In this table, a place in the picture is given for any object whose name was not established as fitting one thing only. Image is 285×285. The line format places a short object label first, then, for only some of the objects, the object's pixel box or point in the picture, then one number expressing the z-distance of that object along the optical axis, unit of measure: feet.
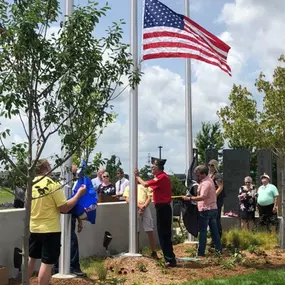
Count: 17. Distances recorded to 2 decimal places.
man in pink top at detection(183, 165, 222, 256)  27.29
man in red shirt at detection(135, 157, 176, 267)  25.31
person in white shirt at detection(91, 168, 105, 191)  35.97
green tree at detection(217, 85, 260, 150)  34.50
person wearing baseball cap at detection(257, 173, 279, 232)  35.73
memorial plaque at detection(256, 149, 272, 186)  48.44
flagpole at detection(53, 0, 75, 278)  21.69
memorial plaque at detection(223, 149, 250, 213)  43.83
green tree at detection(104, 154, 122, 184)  70.05
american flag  28.13
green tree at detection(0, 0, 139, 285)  13.83
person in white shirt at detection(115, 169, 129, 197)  37.44
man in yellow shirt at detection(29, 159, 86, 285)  17.00
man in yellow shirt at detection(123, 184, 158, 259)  28.47
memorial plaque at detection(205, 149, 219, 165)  45.61
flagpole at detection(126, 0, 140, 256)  26.57
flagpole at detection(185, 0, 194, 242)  32.96
